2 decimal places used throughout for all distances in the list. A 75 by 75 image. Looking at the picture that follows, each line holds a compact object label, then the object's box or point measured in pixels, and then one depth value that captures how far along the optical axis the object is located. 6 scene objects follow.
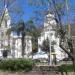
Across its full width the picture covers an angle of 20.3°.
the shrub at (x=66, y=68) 15.82
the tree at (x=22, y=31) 43.84
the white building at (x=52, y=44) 50.17
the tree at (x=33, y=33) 43.83
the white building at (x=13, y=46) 49.75
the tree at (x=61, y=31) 15.69
